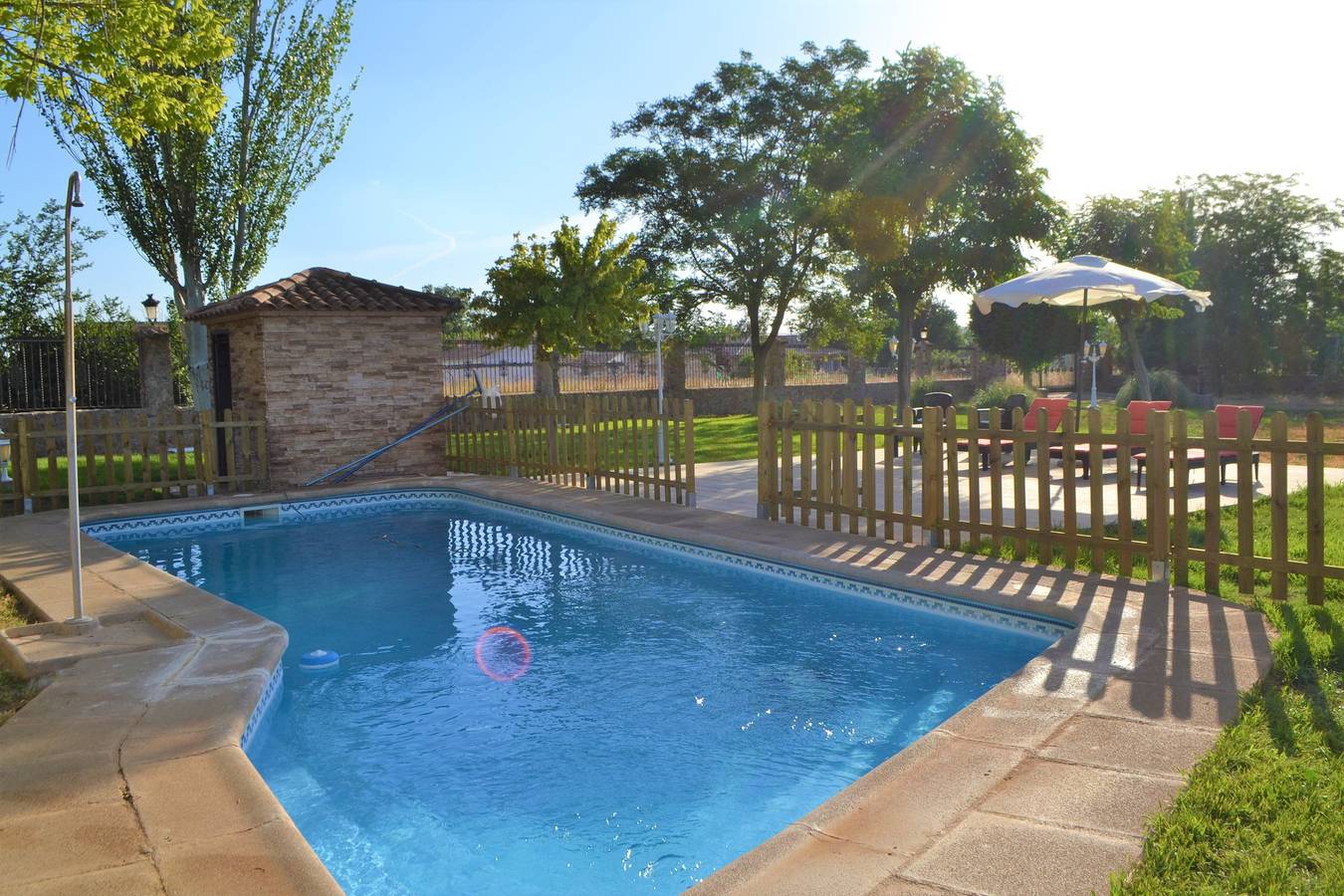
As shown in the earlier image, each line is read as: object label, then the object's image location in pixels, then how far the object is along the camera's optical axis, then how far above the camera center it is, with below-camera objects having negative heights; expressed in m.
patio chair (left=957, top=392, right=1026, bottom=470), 13.07 -0.29
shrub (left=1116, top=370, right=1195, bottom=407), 26.78 +0.10
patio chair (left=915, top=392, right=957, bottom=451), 14.98 +0.03
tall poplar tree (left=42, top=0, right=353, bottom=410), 18.11 +4.99
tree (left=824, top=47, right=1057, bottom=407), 23.16 +5.36
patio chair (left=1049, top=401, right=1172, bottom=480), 12.16 -0.42
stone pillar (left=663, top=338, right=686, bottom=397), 29.73 +1.12
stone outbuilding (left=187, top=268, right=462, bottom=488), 13.55 +0.79
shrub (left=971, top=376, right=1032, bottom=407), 22.28 +0.10
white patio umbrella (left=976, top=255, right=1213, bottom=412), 10.65 +1.23
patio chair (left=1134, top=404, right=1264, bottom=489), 11.20 -0.47
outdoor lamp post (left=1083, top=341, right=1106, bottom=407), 25.24 +1.27
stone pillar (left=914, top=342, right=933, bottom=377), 37.56 +1.51
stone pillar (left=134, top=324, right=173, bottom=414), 21.69 +1.26
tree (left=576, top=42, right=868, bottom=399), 25.11 +5.99
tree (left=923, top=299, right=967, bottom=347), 61.72 +4.69
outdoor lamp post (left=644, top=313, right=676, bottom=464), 14.90 +1.31
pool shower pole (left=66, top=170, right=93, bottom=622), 5.39 -0.17
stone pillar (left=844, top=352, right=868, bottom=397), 34.03 +1.07
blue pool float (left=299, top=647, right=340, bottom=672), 6.18 -1.51
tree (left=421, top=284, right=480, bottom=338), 35.44 +3.64
